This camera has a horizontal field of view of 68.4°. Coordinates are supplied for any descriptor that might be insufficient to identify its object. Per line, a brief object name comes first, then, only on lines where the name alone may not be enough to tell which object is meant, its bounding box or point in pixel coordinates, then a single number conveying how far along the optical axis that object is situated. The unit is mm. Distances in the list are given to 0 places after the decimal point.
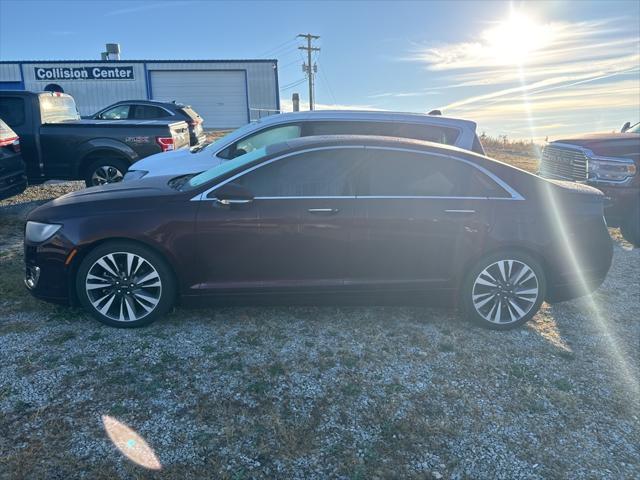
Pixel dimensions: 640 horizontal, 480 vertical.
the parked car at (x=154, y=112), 13211
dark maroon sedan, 3795
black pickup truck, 8102
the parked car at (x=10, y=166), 6746
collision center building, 28000
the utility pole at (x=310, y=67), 37094
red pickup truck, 6531
